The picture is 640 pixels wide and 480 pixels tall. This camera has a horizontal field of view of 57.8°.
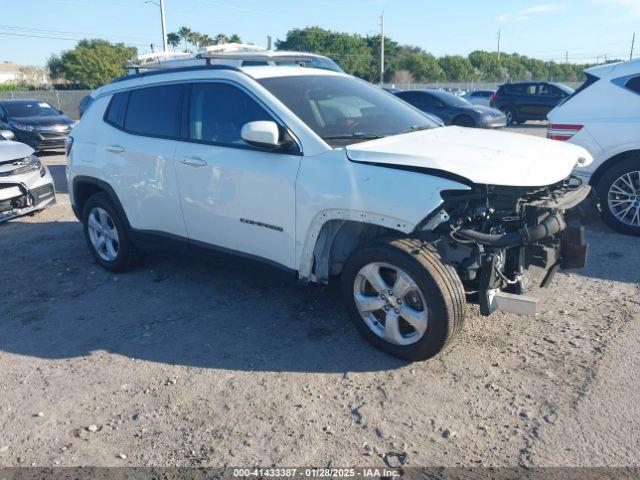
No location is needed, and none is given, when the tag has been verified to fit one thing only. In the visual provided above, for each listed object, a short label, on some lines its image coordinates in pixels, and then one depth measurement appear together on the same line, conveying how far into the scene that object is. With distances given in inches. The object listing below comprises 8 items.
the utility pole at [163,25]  1373.0
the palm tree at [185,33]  2960.1
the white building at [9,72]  3764.8
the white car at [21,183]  286.0
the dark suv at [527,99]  861.2
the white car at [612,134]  246.7
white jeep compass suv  137.1
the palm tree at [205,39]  2660.9
